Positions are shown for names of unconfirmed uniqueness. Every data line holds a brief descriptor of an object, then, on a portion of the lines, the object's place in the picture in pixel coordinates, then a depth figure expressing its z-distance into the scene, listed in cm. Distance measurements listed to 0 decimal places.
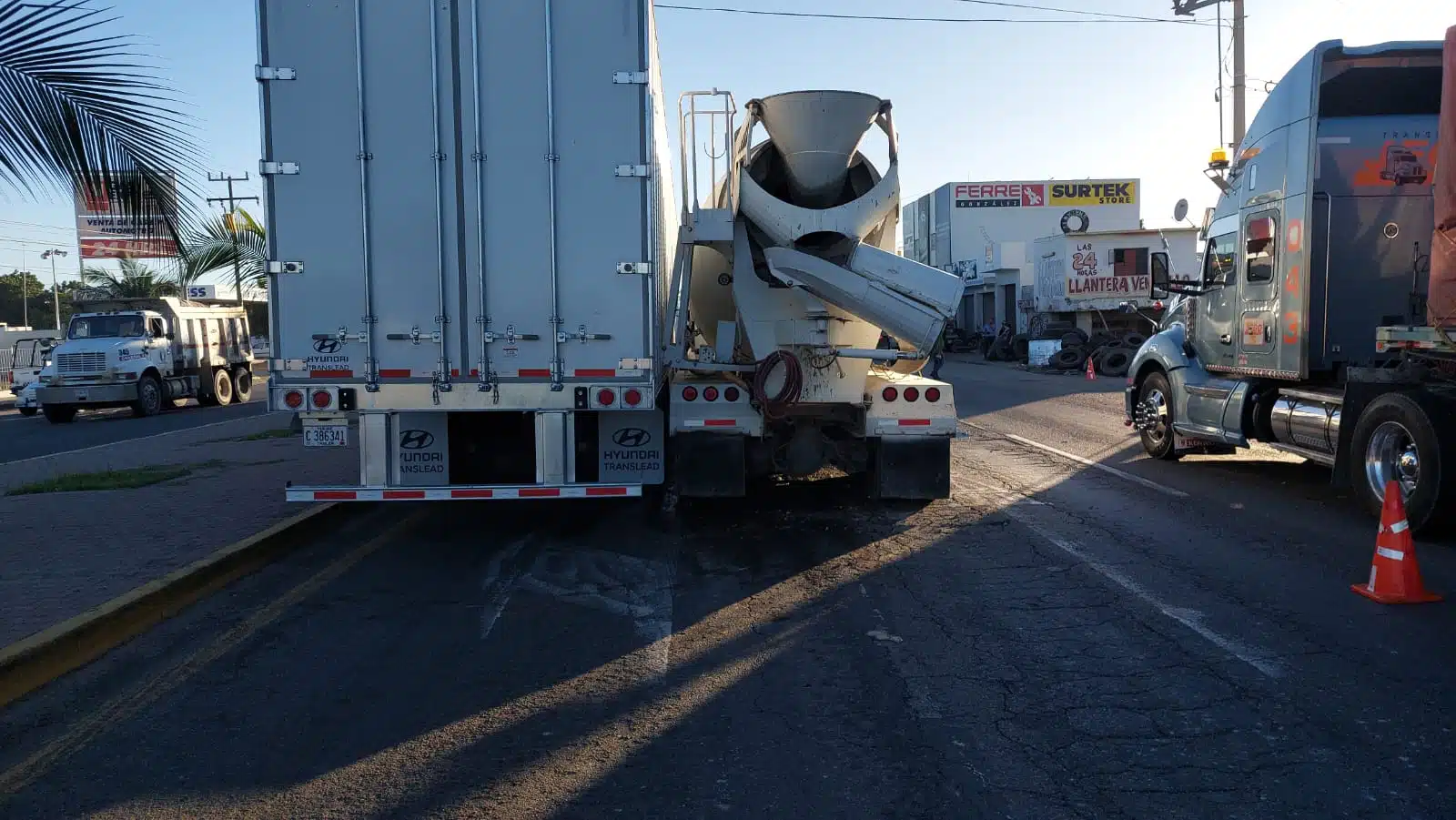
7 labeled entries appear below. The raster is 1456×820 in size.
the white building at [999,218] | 5469
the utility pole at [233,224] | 2136
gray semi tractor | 891
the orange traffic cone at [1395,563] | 662
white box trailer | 779
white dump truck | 2600
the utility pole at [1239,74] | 2448
